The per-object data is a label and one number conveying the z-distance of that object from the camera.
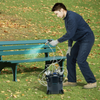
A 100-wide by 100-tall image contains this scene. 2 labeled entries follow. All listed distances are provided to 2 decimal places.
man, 8.21
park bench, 9.80
